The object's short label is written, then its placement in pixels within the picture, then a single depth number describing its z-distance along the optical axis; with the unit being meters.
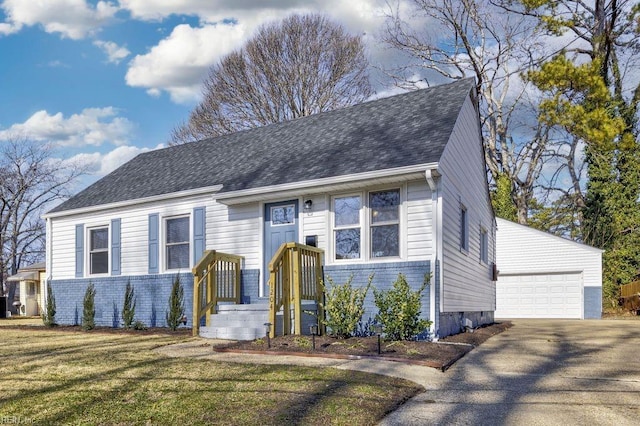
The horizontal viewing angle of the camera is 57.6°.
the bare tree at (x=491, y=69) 26.62
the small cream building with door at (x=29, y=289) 27.06
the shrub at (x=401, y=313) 8.48
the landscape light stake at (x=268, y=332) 8.12
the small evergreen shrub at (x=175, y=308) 11.90
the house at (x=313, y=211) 9.62
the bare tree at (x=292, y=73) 27.52
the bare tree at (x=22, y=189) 28.59
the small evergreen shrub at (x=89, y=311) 13.01
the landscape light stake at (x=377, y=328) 9.46
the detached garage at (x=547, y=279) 21.42
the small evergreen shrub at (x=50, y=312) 14.44
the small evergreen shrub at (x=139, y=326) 12.61
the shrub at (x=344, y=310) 8.80
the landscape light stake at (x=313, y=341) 7.91
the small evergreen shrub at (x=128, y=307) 12.82
